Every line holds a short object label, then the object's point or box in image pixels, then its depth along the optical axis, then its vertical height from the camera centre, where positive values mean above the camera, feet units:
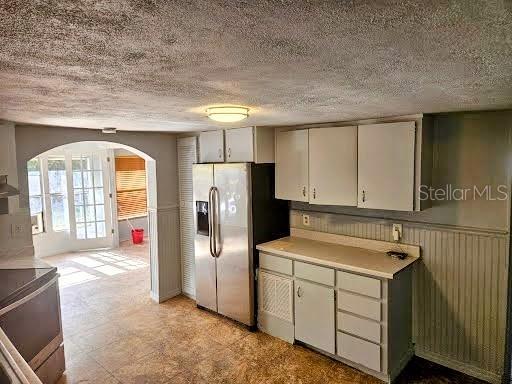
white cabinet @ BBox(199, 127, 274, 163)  11.57 +1.03
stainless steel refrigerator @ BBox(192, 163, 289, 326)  11.75 -1.93
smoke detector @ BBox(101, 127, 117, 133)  11.32 +1.57
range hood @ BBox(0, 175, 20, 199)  8.64 -0.27
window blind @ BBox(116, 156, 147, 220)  25.03 -0.75
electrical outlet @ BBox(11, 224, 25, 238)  10.01 -1.50
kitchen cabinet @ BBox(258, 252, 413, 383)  9.03 -4.08
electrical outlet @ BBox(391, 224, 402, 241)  10.28 -1.85
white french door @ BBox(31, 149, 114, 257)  21.58 -1.57
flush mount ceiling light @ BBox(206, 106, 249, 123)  7.12 +1.31
